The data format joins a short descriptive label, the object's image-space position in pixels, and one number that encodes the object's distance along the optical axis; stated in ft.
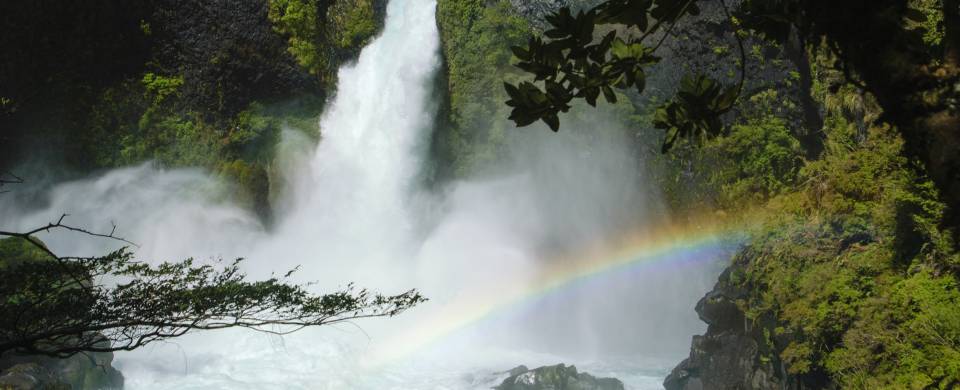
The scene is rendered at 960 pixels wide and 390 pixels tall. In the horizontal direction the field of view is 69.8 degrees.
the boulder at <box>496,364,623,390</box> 42.78
